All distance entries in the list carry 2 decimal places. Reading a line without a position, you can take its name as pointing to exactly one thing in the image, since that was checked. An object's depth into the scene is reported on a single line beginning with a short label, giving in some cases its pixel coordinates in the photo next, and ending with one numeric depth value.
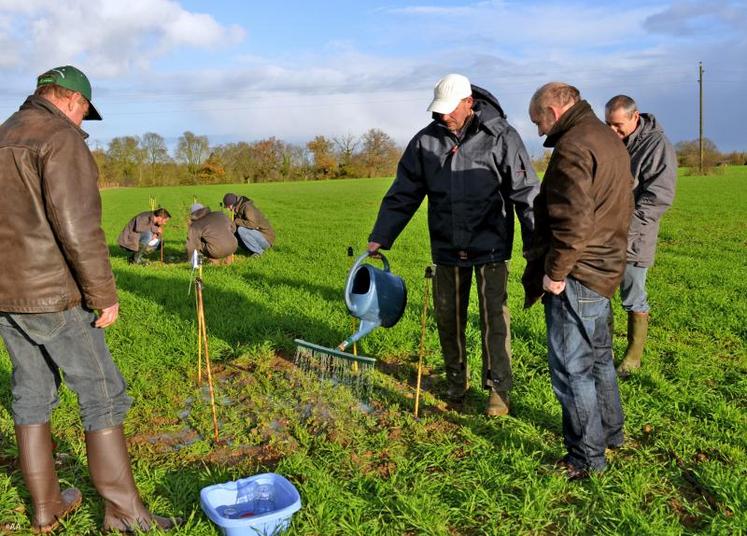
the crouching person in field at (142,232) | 11.86
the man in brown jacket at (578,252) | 3.46
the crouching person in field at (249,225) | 12.21
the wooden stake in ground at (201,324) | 4.34
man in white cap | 4.61
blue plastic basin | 3.21
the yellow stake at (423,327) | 4.57
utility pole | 59.31
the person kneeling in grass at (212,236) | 10.98
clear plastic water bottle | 3.49
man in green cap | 3.01
